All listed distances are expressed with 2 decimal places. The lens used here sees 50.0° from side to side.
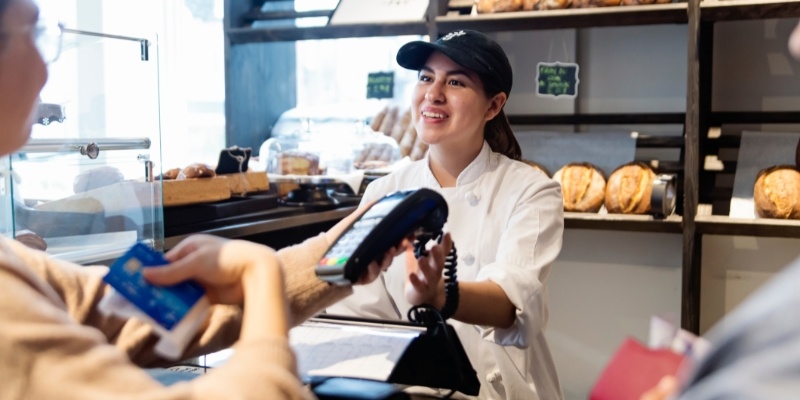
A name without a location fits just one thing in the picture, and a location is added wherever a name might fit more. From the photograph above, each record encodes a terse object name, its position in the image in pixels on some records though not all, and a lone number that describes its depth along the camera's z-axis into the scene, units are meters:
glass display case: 1.68
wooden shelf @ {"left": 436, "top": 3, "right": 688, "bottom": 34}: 2.94
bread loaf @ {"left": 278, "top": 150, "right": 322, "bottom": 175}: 3.26
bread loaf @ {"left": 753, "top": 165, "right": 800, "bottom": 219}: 2.79
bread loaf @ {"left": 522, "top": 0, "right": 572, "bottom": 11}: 3.05
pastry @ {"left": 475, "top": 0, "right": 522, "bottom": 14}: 3.12
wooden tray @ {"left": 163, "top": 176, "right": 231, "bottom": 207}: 2.46
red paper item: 0.71
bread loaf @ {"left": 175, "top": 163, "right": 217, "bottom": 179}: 2.59
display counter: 2.46
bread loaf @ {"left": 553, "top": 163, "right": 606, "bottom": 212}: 3.10
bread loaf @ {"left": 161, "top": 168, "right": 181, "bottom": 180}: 2.66
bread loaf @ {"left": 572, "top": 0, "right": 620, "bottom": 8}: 2.98
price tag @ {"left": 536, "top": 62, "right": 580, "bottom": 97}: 3.32
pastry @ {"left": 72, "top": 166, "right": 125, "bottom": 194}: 1.80
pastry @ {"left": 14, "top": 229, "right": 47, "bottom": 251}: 1.60
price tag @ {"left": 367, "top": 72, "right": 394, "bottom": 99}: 3.74
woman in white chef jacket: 1.88
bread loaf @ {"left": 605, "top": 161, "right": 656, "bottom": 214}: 3.00
